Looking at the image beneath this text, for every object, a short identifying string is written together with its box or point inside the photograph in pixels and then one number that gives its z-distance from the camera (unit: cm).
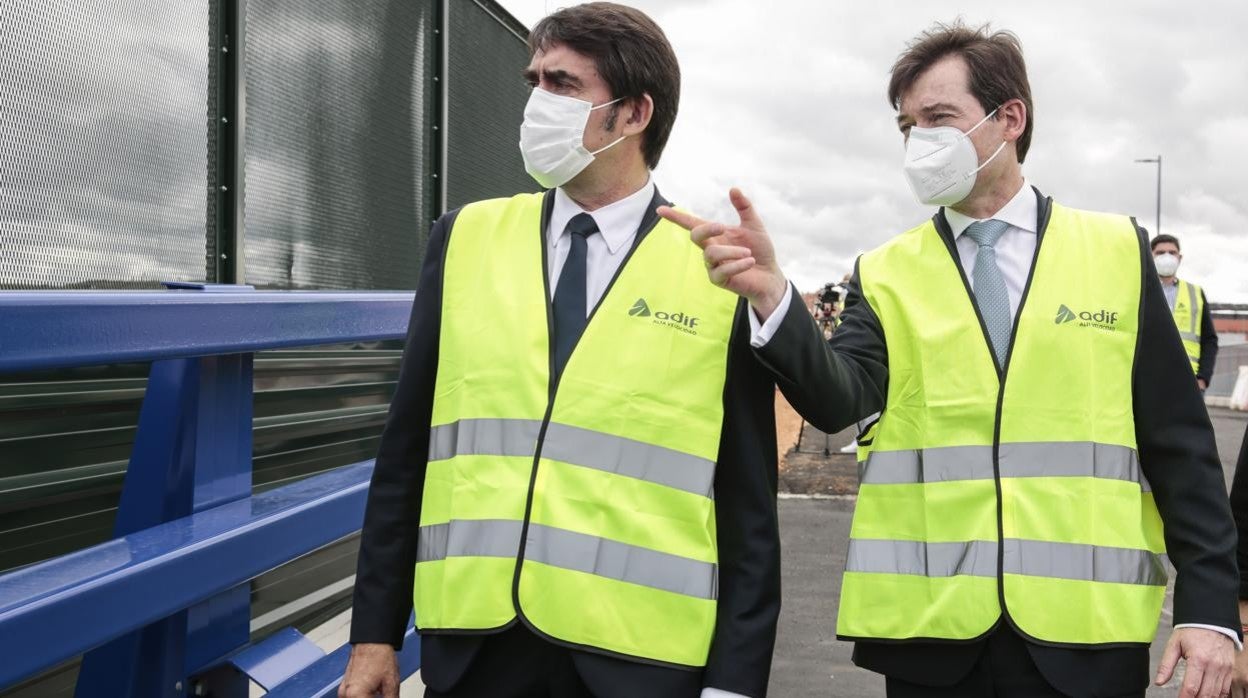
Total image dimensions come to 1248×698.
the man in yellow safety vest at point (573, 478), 203
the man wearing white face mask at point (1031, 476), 237
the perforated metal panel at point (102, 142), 284
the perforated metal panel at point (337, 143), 396
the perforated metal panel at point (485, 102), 587
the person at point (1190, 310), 1049
